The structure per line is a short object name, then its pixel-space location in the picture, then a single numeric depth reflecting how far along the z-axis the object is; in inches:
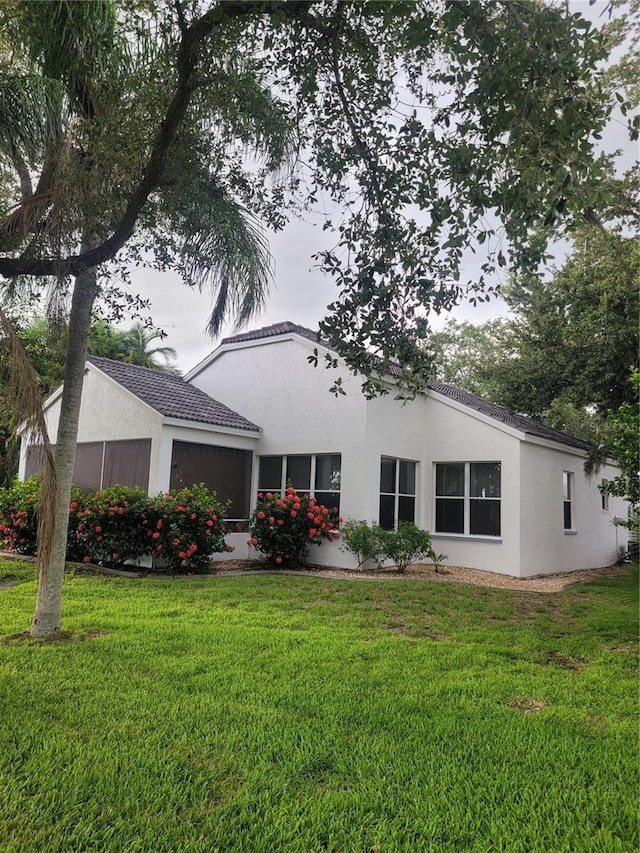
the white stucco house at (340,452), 502.6
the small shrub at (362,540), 470.9
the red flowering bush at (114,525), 430.6
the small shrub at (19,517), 475.5
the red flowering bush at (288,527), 486.9
